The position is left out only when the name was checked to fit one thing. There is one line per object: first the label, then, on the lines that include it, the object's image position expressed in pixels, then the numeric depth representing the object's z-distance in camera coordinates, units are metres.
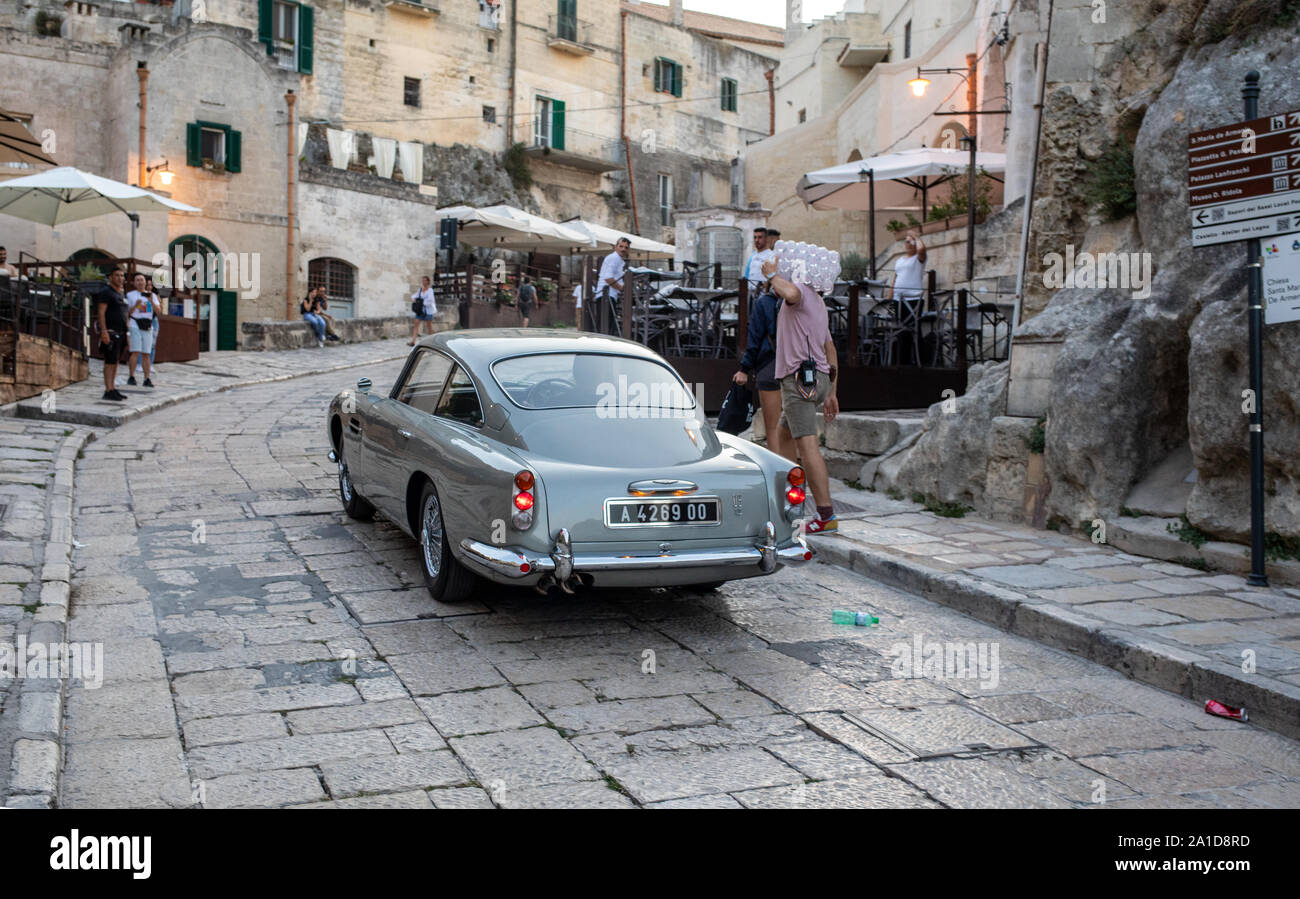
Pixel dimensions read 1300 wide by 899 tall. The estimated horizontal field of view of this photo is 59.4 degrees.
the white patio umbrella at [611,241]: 32.79
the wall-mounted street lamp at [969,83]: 22.08
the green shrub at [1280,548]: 6.40
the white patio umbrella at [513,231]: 31.03
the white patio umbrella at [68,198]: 19.39
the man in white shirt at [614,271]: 13.84
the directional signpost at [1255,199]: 5.92
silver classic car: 5.27
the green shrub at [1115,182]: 8.78
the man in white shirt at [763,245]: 8.36
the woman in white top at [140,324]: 15.46
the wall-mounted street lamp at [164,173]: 27.47
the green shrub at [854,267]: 21.88
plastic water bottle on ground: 6.01
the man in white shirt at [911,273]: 13.62
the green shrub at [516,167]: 40.50
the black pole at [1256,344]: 6.08
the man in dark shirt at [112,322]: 14.25
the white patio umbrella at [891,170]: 15.26
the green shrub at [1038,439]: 8.13
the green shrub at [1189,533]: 6.82
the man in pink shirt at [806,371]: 7.86
